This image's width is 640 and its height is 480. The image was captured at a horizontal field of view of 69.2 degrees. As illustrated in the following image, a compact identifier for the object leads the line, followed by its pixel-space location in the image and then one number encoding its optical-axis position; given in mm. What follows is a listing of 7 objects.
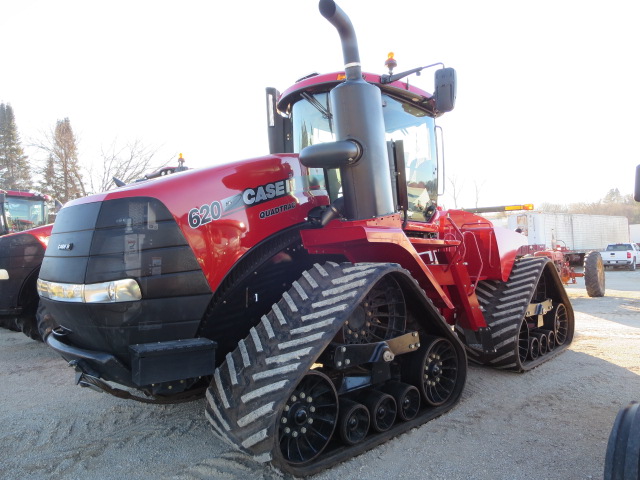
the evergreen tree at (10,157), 34656
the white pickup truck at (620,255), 26016
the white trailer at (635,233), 46500
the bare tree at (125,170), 19859
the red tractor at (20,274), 5973
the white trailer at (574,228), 22469
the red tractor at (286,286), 2564
